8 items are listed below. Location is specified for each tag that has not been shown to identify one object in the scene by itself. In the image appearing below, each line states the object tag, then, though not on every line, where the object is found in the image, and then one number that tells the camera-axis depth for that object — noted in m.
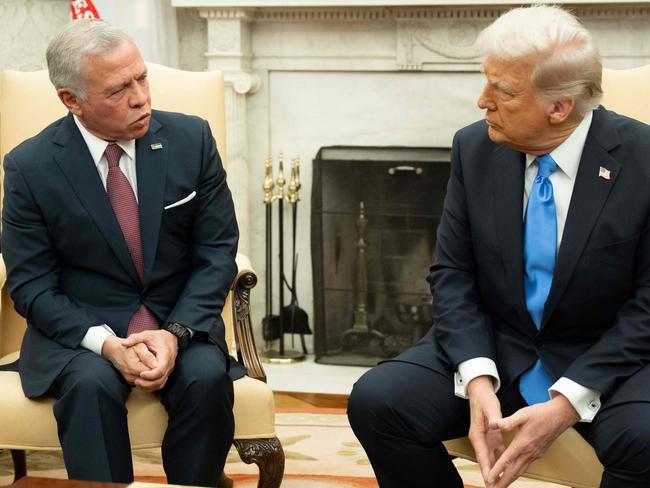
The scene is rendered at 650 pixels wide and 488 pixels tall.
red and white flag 4.02
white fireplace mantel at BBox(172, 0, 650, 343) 4.22
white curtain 4.21
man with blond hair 2.14
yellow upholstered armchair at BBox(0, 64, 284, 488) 2.39
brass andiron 4.40
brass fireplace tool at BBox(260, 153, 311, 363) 4.40
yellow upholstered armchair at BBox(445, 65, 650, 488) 2.11
